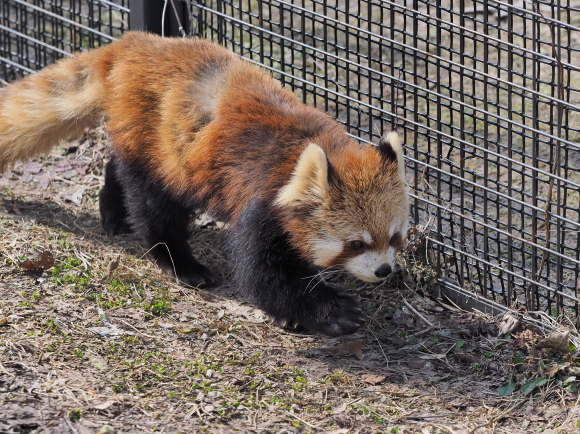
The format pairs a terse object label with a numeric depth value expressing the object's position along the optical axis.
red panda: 8.53
